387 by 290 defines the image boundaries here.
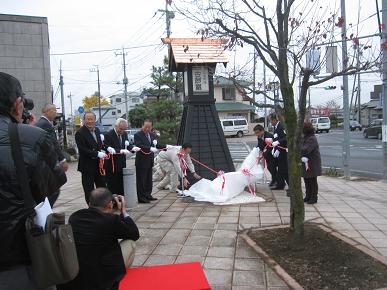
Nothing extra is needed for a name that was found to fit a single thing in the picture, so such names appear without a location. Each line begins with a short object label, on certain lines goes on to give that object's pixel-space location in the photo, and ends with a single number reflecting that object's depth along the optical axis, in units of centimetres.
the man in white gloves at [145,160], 857
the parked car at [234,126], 4347
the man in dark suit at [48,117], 558
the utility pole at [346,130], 1194
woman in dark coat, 788
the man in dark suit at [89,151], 693
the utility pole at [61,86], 4202
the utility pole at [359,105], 5672
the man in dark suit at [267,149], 969
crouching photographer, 296
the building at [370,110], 6337
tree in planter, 481
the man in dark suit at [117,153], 787
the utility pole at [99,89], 5792
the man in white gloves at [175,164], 895
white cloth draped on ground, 827
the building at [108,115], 5897
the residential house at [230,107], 4822
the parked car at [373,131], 3374
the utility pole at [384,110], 1066
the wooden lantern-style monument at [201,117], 1032
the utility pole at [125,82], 4258
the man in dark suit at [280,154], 950
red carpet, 305
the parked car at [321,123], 4866
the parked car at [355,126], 5341
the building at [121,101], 7830
